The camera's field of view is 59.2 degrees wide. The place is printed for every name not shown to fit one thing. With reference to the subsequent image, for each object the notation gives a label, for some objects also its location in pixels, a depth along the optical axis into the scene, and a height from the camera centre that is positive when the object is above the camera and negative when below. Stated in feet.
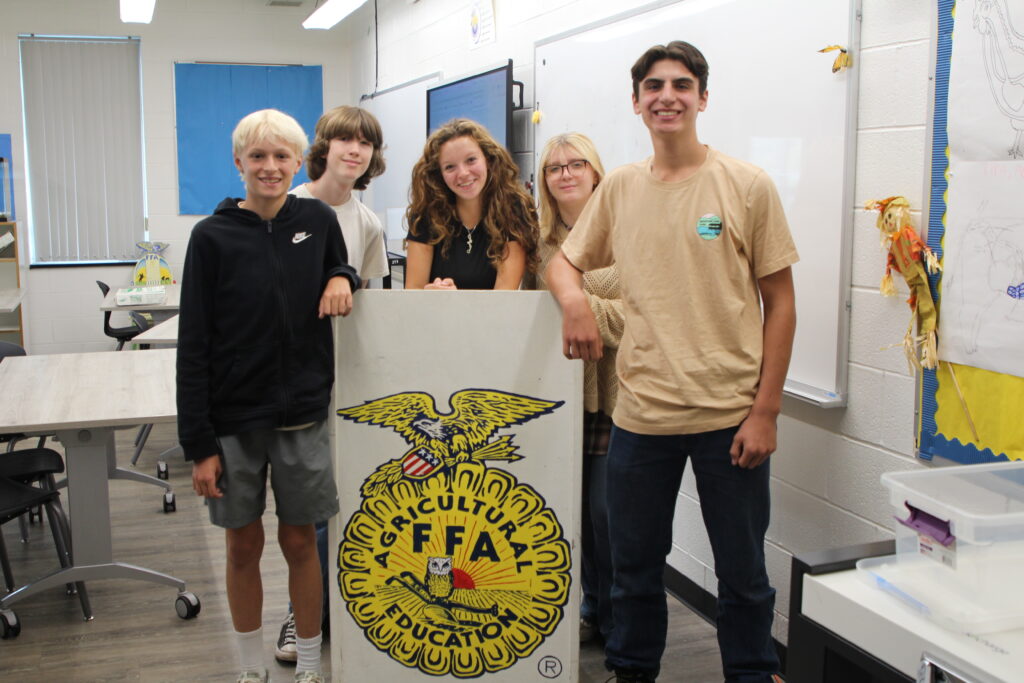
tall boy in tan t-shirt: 5.71 -0.47
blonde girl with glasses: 7.52 -0.19
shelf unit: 20.70 -0.68
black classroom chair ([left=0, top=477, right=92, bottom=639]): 8.89 -2.50
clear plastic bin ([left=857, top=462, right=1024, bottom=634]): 3.54 -1.19
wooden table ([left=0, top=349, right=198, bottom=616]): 8.84 -1.57
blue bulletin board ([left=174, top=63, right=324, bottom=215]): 22.71 +3.58
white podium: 6.92 -1.79
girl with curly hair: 7.45 +0.34
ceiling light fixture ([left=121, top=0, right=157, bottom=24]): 18.11 +5.14
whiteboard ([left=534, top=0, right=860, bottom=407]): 7.11 +1.21
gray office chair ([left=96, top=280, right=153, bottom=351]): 17.44 -1.46
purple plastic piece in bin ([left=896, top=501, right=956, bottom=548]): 3.66 -1.09
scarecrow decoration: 6.21 -0.03
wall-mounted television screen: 13.47 +2.58
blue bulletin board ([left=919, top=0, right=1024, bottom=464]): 5.73 -0.83
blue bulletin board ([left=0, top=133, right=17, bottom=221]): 21.34 +1.85
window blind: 21.72 +2.69
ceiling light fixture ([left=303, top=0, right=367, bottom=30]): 17.83 +5.07
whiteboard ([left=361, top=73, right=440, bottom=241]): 17.90 +2.51
